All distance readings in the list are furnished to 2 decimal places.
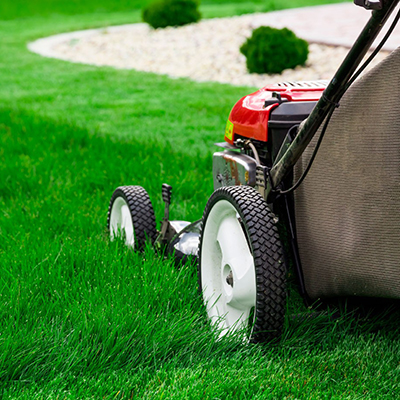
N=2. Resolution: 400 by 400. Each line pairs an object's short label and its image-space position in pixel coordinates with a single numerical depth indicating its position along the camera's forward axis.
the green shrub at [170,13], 15.69
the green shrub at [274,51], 8.59
